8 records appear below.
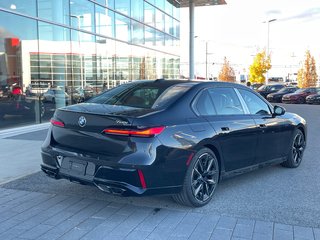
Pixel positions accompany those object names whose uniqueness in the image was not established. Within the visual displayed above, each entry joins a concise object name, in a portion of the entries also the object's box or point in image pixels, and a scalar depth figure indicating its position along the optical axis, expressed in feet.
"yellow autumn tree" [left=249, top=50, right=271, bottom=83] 126.97
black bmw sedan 10.07
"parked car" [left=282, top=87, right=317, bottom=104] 77.15
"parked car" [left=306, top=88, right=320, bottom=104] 75.04
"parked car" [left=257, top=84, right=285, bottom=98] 88.65
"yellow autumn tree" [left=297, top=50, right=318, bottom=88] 115.82
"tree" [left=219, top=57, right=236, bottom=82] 139.05
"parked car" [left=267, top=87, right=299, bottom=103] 82.13
